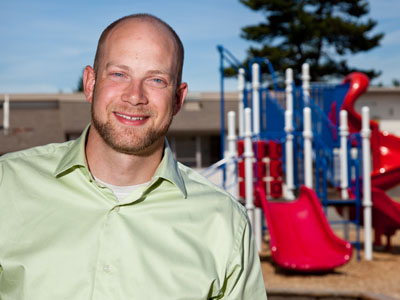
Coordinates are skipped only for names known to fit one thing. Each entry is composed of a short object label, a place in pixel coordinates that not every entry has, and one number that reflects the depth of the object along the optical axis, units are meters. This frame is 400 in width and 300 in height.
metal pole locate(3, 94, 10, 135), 21.56
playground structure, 8.29
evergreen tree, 27.08
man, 1.85
